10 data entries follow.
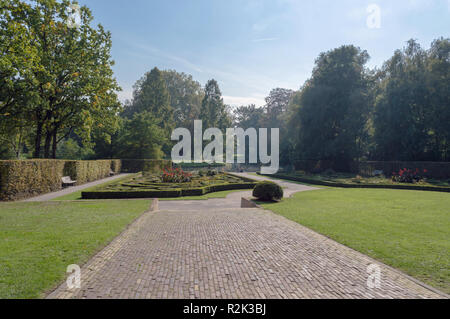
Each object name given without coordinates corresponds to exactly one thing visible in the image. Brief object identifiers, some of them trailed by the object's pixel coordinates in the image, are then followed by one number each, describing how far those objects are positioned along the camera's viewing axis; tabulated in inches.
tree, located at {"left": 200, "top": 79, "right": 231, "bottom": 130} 1942.7
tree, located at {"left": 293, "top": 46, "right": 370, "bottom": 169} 1339.8
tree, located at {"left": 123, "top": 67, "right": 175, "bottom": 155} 1991.9
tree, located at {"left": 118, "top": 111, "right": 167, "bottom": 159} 1466.5
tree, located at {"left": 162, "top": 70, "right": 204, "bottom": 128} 2679.6
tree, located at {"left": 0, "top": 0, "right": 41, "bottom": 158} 581.9
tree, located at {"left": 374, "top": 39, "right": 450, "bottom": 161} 1167.6
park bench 720.3
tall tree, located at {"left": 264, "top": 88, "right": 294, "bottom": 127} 2997.0
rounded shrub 531.2
